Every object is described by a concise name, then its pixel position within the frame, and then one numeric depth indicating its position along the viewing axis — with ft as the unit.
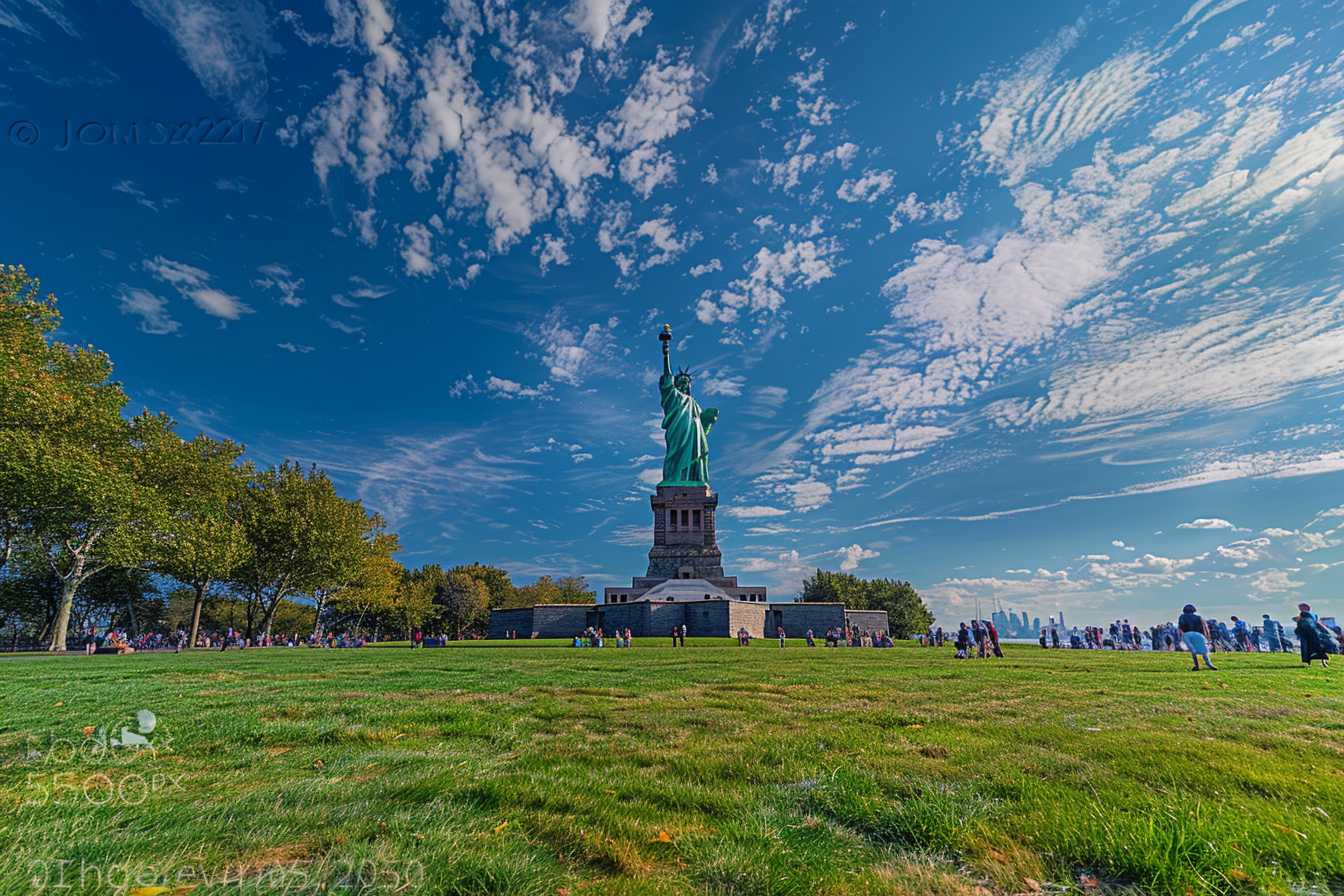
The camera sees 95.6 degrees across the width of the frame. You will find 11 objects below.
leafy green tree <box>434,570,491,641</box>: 250.78
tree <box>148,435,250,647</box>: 117.29
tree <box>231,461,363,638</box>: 147.95
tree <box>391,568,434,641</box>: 214.69
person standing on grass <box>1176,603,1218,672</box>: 50.60
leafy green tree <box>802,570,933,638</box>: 279.69
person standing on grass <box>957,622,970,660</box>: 74.22
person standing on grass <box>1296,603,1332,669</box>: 52.47
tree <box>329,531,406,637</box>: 170.09
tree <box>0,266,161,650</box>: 84.43
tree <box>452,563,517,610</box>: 287.07
